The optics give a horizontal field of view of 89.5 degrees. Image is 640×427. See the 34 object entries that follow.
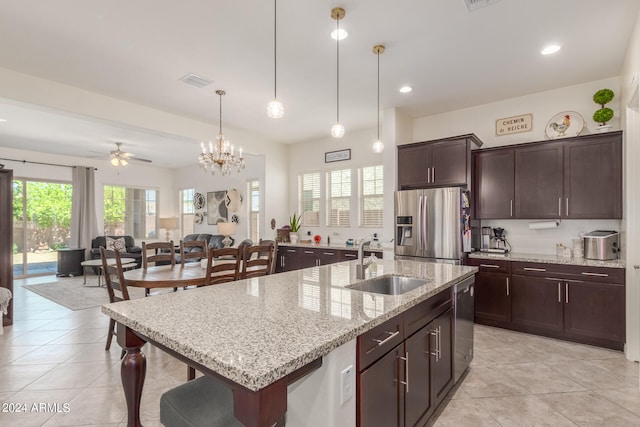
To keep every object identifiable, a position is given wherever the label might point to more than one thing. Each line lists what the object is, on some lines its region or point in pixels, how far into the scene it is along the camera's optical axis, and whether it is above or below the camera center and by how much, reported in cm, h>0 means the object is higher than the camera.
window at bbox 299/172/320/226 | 652 +38
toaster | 336 -32
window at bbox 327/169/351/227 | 610 +35
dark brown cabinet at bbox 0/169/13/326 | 386 -20
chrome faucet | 235 -37
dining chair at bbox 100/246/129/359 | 294 -60
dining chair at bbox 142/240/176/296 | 358 -45
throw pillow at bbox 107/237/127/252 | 768 -65
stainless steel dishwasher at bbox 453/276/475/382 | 240 -87
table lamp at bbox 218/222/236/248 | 622 -23
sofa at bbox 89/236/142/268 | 747 -77
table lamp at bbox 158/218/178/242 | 877 -17
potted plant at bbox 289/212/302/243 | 640 -18
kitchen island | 95 -45
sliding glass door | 728 -15
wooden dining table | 296 -59
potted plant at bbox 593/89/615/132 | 353 +115
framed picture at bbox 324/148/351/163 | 605 +116
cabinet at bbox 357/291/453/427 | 139 -83
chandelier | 452 +83
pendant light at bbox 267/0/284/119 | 248 +85
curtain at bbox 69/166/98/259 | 773 +17
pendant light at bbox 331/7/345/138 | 252 +159
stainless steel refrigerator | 397 -11
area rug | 503 -133
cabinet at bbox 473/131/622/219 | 347 +42
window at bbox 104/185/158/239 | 861 +14
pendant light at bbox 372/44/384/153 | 307 +160
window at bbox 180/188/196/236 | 954 +17
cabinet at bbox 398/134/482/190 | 415 +72
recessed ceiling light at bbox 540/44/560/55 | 306 +160
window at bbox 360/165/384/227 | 570 +36
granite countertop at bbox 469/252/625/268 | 325 -49
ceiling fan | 637 +121
